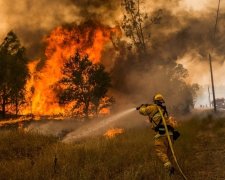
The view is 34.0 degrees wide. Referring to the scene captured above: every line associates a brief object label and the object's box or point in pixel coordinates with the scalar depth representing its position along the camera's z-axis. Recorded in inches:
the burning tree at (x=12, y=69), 1461.6
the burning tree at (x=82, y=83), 1202.0
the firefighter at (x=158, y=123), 378.0
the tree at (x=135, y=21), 1246.3
